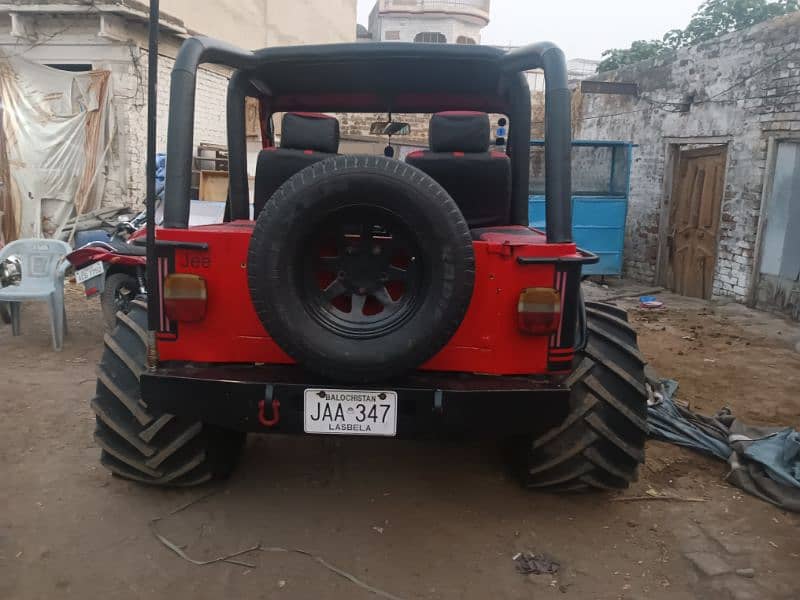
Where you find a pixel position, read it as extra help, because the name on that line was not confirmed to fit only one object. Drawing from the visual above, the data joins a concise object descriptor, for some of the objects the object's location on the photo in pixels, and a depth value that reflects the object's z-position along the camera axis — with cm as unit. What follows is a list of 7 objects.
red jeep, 252
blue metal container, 1052
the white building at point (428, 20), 3928
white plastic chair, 611
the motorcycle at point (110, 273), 616
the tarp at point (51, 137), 1018
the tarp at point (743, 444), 344
